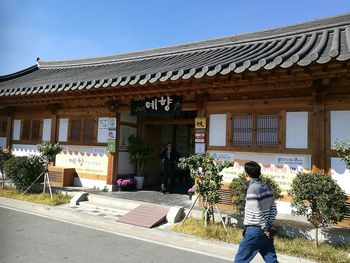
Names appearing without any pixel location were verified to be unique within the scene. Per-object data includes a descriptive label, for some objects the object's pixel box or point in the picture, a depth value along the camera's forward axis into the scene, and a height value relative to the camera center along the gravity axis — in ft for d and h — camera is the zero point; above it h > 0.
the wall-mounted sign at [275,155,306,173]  27.55 -0.39
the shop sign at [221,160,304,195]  28.04 -1.41
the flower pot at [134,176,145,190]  41.57 -3.73
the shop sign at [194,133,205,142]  32.68 +1.58
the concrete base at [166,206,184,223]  27.94 -5.14
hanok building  26.09 +4.85
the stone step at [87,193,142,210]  32.19 -5.07
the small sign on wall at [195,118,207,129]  32.55 +2.92
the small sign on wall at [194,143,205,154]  32.68 +0.52
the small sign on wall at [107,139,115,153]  39.27 +0.45
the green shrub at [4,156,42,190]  37.78 -2.60
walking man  14.89 -3.08
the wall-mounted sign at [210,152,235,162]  31.15 -0.16
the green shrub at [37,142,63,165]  36.99 -0.37
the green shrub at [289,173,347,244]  21.52 -2.62
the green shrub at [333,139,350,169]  20.53 +0.48
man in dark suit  39.50 -1.33
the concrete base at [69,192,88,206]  34.17 -5.05
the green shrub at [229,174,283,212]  24.98 -2.57
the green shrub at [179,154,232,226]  25.34 -1.74
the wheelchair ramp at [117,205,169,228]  27.47 -5.46
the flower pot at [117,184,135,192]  39.24 -4.34
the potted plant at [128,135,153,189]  40.45 +0.03
